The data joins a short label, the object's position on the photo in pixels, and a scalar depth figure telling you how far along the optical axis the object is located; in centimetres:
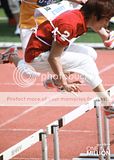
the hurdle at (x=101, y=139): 1441
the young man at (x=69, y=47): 1428
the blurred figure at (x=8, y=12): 3191
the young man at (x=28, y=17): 1587
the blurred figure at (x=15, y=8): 3062
